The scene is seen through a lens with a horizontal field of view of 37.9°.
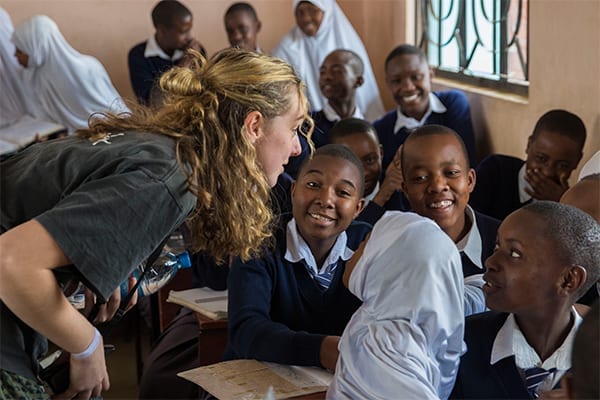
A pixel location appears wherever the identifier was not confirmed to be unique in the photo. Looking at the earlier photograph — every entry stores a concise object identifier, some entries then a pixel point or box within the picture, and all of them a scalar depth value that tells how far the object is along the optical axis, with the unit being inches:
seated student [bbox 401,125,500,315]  95.3
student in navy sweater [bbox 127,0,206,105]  228.1
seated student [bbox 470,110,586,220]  127.1
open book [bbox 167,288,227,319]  94.9
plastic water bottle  75.2
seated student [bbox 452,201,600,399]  70.8
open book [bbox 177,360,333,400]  70.3
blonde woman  52.4
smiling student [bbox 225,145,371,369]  79.6
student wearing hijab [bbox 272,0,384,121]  220.7
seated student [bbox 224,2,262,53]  232.7
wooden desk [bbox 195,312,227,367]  93.5
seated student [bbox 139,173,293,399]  104.6
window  161.8
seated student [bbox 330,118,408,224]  126.3
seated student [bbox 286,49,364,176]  176.7
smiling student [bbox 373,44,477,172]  165.6
